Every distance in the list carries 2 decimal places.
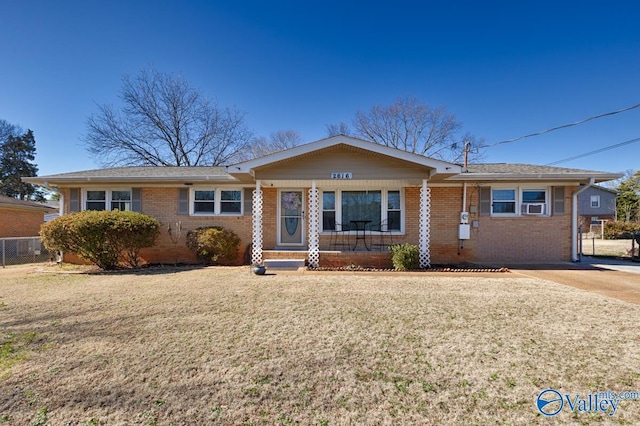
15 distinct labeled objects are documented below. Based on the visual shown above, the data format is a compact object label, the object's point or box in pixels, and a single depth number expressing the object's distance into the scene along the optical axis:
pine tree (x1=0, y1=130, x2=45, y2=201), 32.91
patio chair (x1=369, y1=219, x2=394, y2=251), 10.18
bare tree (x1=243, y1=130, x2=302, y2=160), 28.01
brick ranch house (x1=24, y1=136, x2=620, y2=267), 8.67
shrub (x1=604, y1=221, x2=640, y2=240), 21.88
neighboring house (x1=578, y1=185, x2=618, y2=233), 31.44
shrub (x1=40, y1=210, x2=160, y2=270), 8.09
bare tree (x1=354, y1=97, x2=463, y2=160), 26.36
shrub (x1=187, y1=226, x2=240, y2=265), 9.26
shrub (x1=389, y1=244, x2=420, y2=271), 8.46
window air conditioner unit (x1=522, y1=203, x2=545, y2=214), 9.66
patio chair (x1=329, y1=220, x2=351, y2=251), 10.34
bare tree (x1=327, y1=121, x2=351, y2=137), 27.45
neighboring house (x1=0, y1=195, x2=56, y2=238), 15.26
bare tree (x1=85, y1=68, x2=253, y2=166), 21.52
